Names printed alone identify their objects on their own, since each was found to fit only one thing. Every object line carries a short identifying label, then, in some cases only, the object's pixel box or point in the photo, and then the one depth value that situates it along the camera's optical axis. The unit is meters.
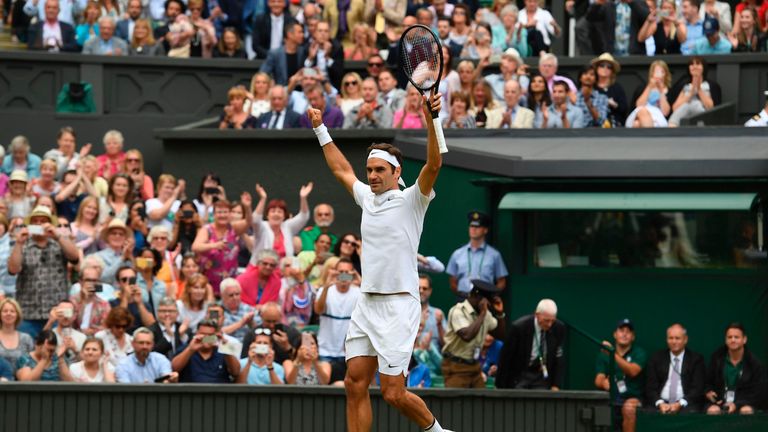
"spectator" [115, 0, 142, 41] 22.55
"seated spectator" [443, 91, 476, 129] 19.42
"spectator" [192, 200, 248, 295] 17.73
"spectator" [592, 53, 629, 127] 19.89
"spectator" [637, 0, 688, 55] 21.52
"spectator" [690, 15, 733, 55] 21.22
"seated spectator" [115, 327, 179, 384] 14.78
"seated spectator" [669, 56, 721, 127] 19.72
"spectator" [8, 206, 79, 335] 16.58
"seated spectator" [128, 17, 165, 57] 22.45
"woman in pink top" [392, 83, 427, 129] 19.81
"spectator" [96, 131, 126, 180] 20.16
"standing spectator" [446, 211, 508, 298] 16.94
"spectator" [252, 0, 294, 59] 22.28
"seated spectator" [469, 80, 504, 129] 19.50
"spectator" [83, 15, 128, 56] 22.45
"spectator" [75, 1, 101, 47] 22.62
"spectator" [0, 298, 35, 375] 15.11
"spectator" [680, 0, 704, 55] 21.44
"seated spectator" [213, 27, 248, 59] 22.67
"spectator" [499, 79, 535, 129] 19.39
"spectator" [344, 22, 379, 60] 21.72
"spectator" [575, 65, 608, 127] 19.61
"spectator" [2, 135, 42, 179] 19.89
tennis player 11.58
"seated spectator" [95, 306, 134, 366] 15.27
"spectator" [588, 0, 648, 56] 21.72
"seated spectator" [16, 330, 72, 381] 14.76
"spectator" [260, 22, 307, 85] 21.11
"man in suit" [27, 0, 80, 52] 22.72
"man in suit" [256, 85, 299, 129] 20.58
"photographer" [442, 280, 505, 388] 14.95
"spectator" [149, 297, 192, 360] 15.27
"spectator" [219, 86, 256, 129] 20.77
